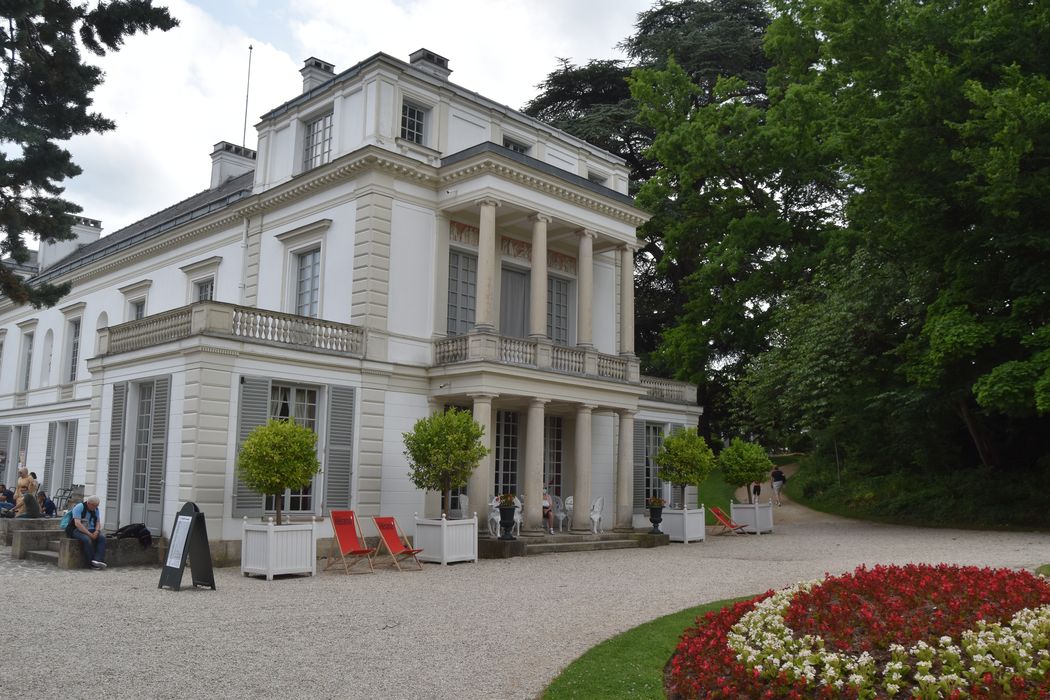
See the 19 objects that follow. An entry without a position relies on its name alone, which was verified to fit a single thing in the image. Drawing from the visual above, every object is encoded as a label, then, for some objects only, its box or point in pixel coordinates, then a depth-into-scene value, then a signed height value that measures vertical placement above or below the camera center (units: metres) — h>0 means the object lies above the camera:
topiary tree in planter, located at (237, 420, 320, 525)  15.38 +0.26
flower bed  6.11 -1.16
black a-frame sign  12.93 -1.18
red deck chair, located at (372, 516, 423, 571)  16.39 -1.18
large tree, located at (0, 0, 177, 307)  11.27 +4.79
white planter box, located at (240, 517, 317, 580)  14.78 -1.25
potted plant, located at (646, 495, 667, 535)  22.38 -0.68
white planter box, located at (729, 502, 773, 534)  25.33 -0.86
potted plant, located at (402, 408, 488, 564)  17.52 +0.25
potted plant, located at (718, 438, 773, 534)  25.47 +0.37
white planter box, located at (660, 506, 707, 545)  22.89 -1.04
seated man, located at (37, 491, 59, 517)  21.83 -0.95
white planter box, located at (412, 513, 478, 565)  17.34 -1.19
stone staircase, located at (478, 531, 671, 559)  18.58 -1.38
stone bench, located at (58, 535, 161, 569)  15.66 -1.48
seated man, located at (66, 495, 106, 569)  15.69 -1.10
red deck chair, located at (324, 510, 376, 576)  15.80 -1.12
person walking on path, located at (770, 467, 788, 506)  36.72 +0.24
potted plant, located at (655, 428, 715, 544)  22.95 +0.32
